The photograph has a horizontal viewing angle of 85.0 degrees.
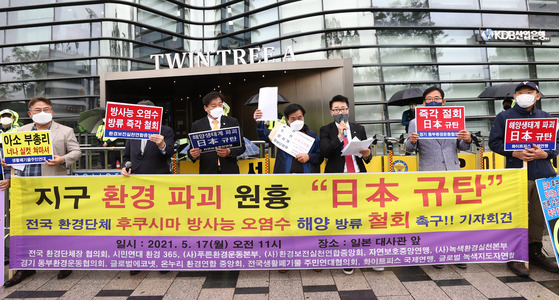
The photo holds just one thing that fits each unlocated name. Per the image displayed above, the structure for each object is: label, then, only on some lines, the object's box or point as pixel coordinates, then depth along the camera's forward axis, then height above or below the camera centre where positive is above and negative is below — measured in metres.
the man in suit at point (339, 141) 3.70 +0.32
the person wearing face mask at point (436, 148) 3.85 +0.18
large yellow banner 3.30 -0.49
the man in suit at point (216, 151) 3.96 +0.28
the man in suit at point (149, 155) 3.74 +0.26
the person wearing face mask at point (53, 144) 3.66 +0.44
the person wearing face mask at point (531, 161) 3.47 -0.05
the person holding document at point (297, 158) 3.79 +0.15
